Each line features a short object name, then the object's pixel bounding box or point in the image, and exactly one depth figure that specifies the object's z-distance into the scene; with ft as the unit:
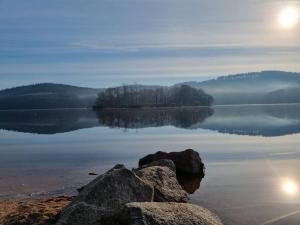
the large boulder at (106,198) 21.78
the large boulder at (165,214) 19.71
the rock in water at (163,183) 29.82
